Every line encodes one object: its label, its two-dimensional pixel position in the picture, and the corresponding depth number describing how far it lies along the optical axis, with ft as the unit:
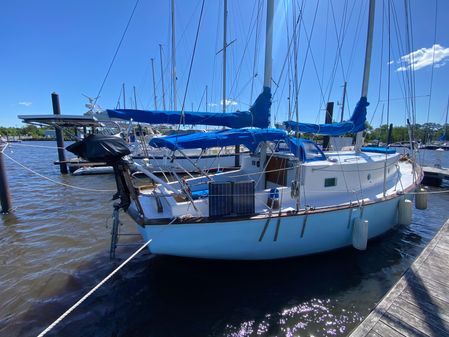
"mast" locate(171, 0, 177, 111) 51.21
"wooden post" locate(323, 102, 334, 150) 61.30
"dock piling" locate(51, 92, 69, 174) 53.26
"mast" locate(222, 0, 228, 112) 39.88
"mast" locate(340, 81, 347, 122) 66.56
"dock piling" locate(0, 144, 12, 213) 29.48
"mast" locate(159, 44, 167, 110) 65.85
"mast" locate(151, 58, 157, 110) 71.86
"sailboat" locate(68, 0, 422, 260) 14.83
